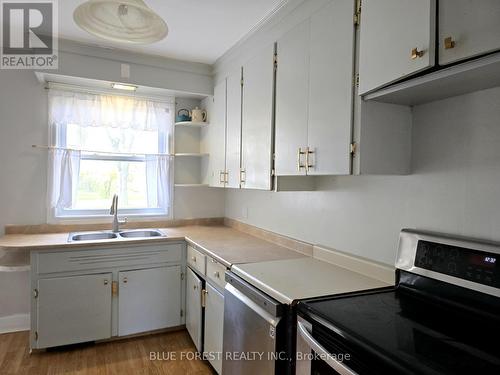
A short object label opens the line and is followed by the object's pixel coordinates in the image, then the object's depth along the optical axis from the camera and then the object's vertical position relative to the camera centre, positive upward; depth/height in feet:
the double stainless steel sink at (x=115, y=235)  9.46 -1.64
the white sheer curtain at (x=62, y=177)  9.62 +0.04
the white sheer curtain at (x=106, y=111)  9.71 +2.11
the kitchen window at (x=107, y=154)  9.71 +0.78
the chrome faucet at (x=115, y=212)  9.91 -0.97
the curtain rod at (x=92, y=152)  9.50 +0.83
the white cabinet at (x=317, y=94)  4.99 +1.51
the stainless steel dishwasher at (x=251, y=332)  4.80 -2.39
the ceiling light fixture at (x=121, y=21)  4.71 +2.35
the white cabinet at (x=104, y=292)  8.17 -2.93
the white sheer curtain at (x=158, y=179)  10.96 +0.04
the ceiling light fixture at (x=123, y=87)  9.71 +2.77
